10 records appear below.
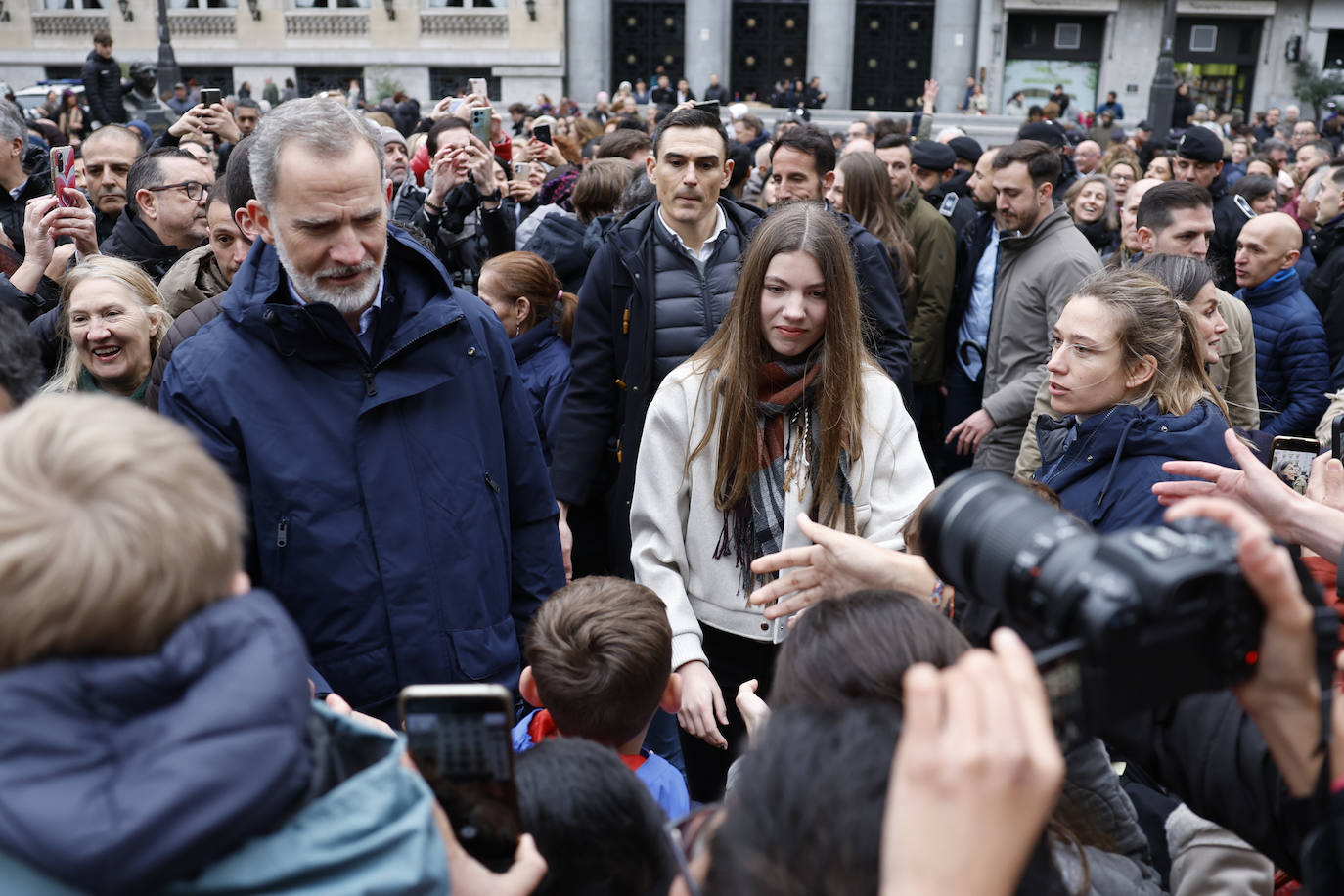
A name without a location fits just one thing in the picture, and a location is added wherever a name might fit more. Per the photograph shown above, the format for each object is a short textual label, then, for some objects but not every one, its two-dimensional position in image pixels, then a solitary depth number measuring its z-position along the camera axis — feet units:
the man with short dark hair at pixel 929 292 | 19.31
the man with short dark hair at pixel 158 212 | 13.96
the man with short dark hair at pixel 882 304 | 13.91
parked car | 63.78
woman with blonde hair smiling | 10.42
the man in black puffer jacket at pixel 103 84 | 47.14
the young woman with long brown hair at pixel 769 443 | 8.91
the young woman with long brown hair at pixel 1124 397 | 9.08
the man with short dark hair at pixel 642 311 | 12.37
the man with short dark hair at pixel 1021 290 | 15.76
